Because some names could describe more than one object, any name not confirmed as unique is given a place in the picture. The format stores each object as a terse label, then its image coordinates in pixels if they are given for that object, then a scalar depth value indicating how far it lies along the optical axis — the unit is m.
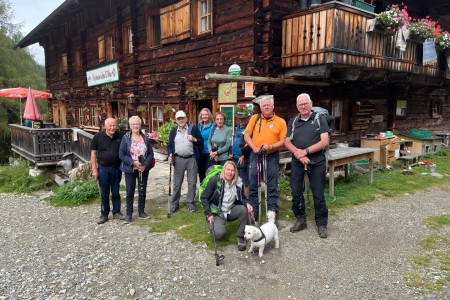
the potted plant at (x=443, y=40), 9.68
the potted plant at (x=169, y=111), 11.08
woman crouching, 4.53
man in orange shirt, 4.94
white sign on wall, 14.14
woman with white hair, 5.49
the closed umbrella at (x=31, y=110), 12.89
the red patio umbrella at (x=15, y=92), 14.76
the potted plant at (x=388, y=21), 7.58
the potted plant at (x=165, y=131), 9.98
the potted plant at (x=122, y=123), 12.93
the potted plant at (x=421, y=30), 8.60
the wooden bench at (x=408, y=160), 10.00
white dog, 4.15
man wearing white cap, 5.87
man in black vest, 4.73
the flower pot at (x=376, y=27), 7.64
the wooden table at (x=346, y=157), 6.67
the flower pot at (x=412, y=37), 8.53
